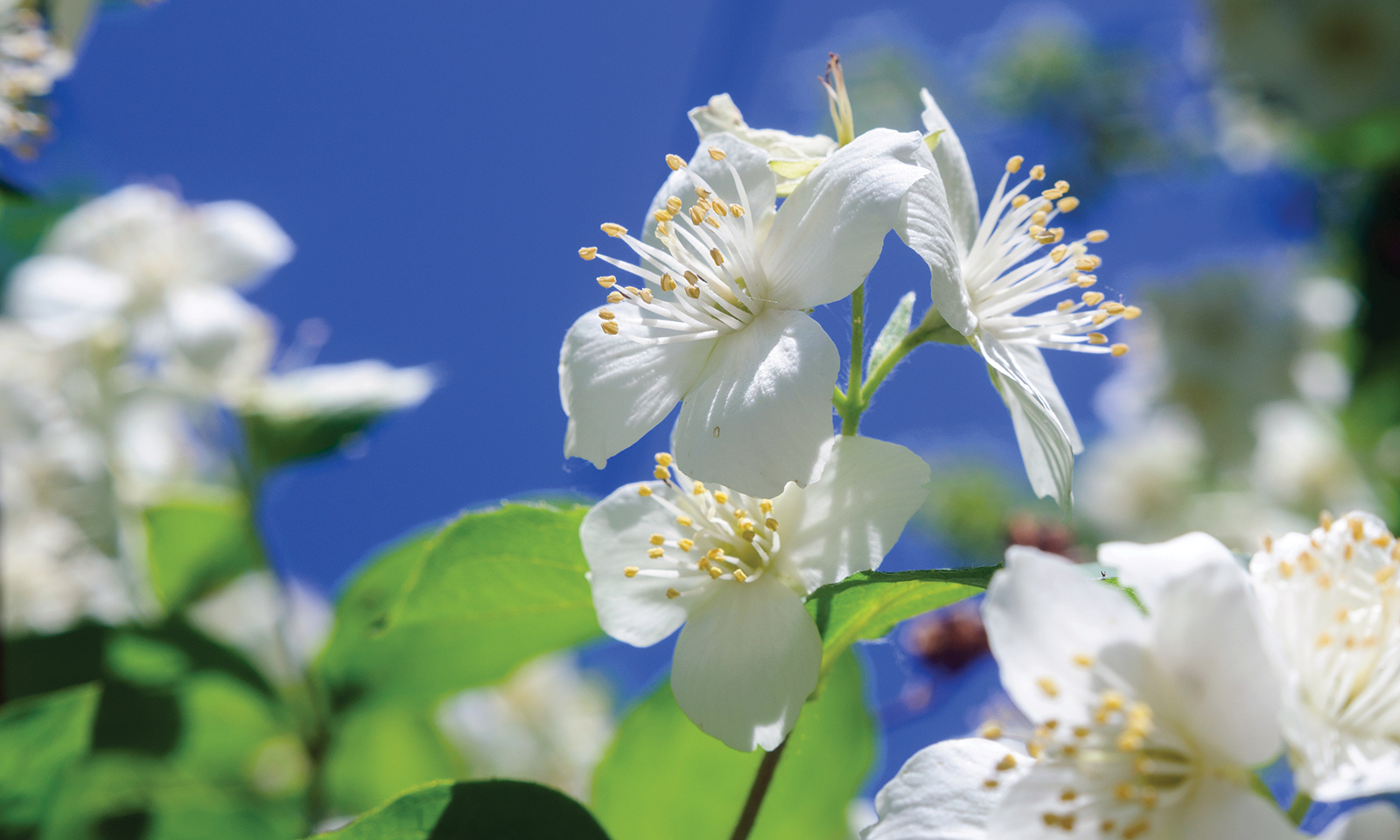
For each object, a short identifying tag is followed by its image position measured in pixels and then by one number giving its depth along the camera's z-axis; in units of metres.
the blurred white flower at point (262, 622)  0.37
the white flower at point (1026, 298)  0.25
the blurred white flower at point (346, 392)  0.39
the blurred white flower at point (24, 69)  0.32
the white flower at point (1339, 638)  0.23
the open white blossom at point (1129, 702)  0.23
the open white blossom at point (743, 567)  0.25
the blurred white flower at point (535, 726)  0.50
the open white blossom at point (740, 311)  0.24
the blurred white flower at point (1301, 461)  1.61
